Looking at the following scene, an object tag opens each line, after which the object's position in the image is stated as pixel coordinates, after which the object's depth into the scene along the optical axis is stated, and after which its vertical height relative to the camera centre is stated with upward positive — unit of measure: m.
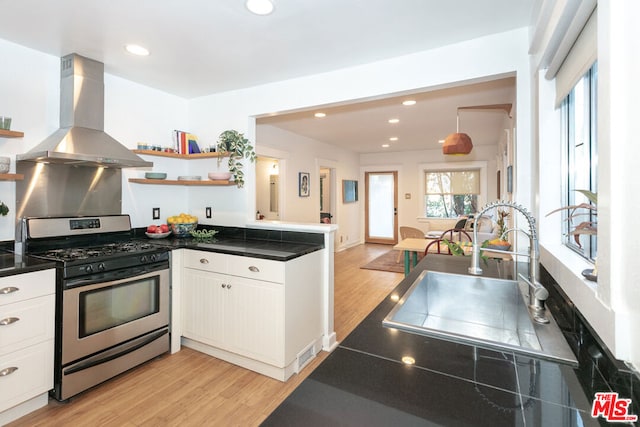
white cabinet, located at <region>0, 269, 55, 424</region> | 1.76 -0.71
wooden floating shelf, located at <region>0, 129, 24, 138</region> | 2.06 +0.52
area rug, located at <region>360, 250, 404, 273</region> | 5.60 -0.90
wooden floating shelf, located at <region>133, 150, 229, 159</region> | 2.93 +0.58
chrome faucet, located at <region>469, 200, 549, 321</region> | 1.13 -0.19
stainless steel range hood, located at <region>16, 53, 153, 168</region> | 2.32 +0.73
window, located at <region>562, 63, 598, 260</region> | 1.29 +0.31
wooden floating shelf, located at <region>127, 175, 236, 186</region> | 2.97 +0.31
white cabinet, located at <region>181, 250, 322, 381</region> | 2.27 -0.72
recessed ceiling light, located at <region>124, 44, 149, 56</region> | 2.28 +1.21
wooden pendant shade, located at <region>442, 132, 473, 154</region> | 3.22 +0.72
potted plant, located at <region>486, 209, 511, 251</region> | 2.40 -0.22
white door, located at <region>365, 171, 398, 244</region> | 8.25 +0.22
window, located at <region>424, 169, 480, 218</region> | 7.36 +0.55
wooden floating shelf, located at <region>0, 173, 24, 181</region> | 2.04 +0.24
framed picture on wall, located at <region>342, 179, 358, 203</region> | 7.45 +0.59
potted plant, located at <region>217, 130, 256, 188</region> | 3.04 +0.62
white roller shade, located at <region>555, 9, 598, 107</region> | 1.10 +0.62
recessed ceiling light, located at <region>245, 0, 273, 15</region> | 1.75 +1.17
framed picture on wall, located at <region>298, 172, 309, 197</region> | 5.66 +0.56
